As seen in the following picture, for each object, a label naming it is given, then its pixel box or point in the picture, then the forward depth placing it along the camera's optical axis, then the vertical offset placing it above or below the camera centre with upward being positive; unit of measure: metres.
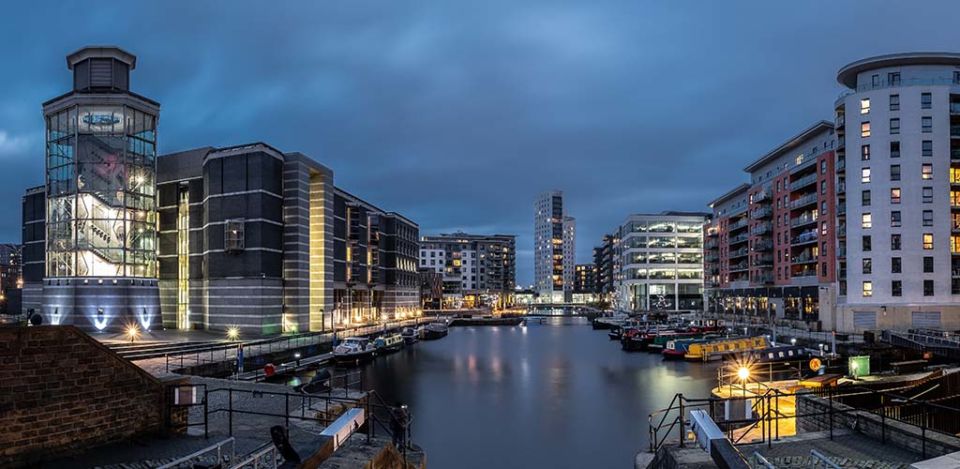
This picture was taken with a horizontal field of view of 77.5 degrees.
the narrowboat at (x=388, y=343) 65.53 -10.11
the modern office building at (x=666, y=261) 148.88 -1.84
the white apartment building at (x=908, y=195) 62.81 +6.08
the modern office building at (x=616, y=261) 189.00 -2.27
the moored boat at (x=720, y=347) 61.53 -9.75
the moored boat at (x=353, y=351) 55.31 -9.04
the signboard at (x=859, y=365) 30.86 -5.84
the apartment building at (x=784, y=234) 74.44 +2.70
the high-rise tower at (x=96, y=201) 56.53 +5.54
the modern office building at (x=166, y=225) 56.97 +3.33
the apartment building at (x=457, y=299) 186.65 -14.16
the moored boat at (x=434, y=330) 93.88 -12.13
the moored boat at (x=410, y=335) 82.31 -11.24
